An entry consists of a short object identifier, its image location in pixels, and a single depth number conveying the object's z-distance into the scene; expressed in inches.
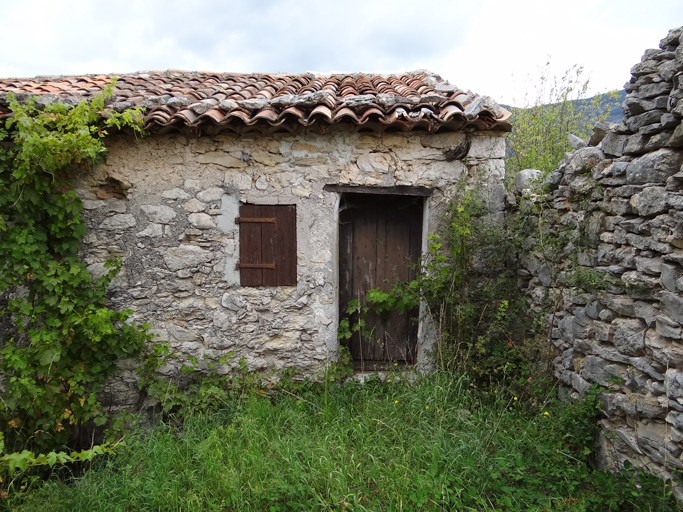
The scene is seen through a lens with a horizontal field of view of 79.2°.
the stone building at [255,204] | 153.7
